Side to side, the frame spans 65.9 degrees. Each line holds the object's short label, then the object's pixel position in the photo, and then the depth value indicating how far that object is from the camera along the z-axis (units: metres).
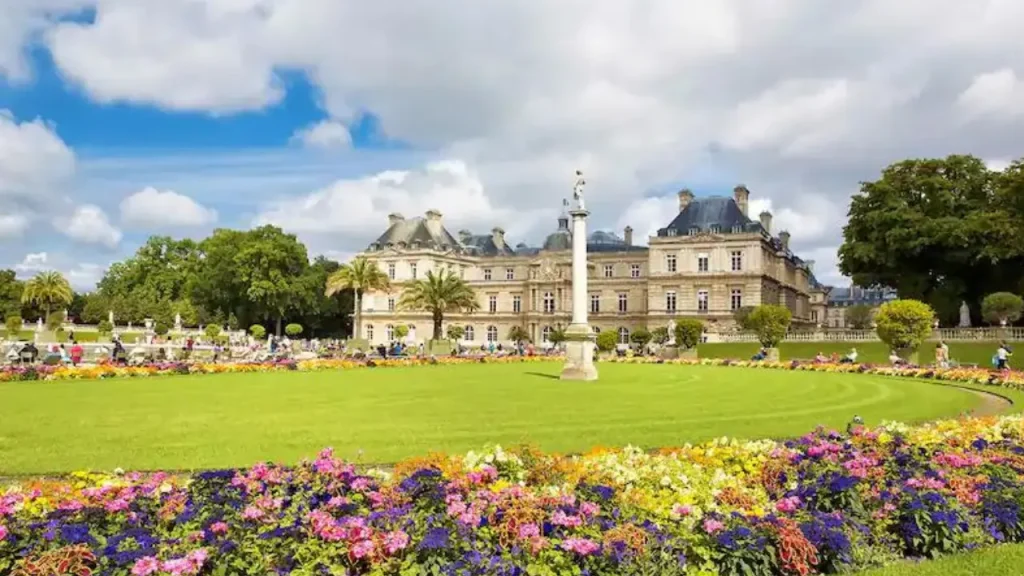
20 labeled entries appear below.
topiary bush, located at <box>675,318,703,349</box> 48.22
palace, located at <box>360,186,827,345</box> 76.38
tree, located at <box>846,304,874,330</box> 83.09
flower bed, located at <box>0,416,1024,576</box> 5.61
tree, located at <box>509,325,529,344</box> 73.84
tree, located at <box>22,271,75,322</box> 82.19
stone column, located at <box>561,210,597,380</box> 27.50
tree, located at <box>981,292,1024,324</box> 45.16
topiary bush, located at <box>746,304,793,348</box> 44.31
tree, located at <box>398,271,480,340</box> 56.41
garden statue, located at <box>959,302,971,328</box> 50.75
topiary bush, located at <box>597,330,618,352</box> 50.69
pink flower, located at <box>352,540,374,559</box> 5.59
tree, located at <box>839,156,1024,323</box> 52.12
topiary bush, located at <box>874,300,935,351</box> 34.88
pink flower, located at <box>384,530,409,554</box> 5.62
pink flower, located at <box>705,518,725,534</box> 6.31
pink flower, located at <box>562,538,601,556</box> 5.71
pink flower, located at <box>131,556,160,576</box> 5.12
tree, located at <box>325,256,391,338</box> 66.81
